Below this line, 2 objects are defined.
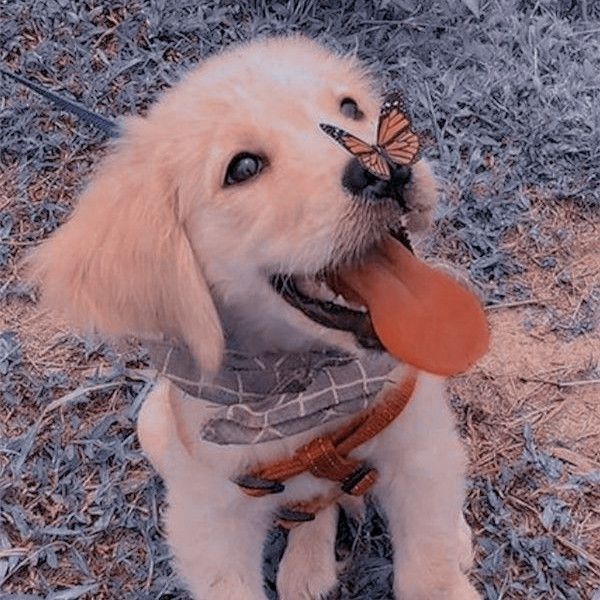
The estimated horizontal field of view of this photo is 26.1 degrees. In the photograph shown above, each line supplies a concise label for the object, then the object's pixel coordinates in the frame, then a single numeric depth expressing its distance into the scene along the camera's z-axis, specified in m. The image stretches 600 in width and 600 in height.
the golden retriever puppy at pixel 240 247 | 0.53
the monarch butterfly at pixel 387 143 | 0.51
